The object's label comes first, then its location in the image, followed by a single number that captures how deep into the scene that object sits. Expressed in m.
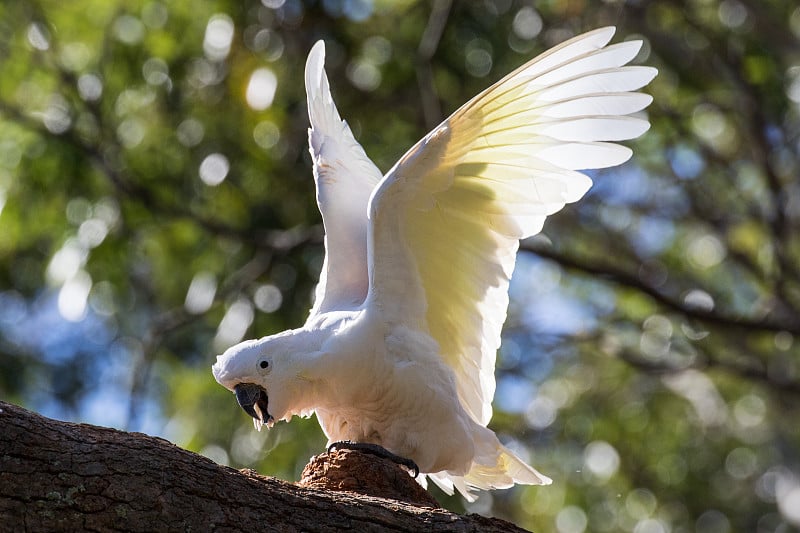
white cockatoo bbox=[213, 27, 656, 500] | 7.65
